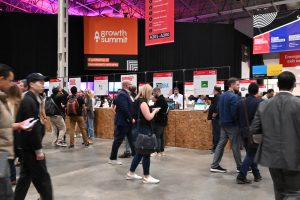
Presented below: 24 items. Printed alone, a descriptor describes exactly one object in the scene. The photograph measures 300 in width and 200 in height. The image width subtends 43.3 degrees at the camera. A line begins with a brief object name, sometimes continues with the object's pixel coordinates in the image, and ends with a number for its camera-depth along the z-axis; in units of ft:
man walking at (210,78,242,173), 19.67
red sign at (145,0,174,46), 29.50
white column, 45.68
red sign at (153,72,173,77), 30.87
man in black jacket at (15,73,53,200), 12.01
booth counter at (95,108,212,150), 29.07
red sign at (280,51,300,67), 66.44
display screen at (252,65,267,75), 57.14
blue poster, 53.06
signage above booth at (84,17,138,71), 59.82
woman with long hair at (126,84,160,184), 17.56
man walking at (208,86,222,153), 26.07
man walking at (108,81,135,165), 22.56
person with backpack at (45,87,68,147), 30.83
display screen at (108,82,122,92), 43.75
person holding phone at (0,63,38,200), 8.93
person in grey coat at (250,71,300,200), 10.36
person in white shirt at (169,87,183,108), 35.64
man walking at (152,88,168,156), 24.72
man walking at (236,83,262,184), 18.13
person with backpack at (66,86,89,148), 29.73
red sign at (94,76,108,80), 37.32
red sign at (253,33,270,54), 56.24
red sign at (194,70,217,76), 28.37
